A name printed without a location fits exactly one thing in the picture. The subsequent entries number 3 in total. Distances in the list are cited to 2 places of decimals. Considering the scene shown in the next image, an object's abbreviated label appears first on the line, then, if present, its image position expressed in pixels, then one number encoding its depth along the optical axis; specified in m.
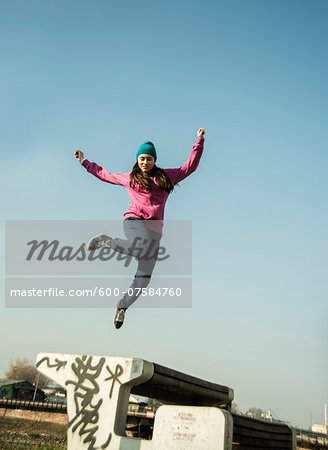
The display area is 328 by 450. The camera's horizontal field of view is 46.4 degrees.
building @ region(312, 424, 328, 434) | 97.04
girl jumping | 5.46
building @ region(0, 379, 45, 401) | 57.84
